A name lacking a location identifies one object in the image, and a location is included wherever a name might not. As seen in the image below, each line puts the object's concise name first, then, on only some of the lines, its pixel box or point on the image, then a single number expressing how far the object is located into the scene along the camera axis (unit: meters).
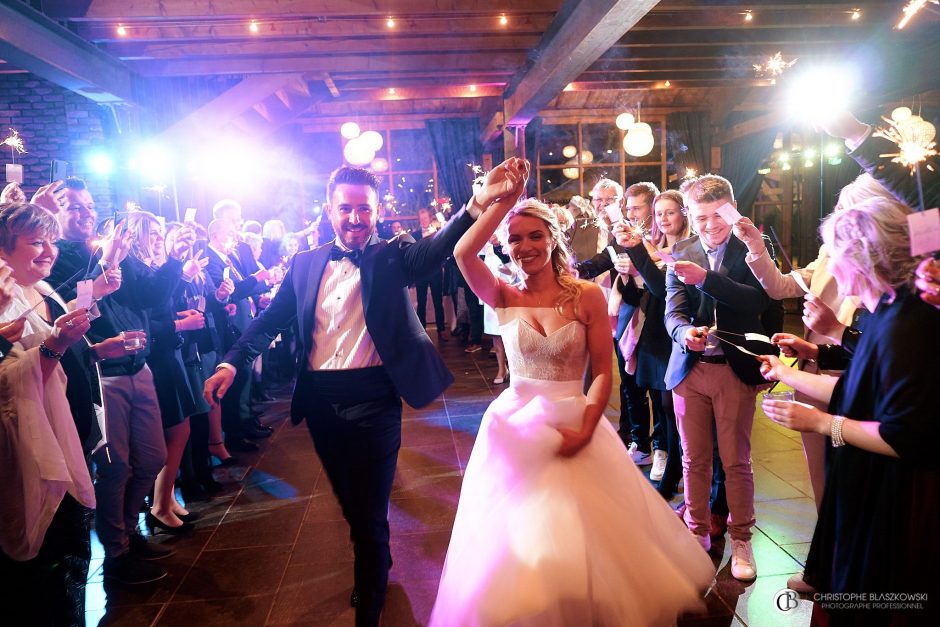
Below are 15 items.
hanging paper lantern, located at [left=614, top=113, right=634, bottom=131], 9.86
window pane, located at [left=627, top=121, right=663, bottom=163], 11.87
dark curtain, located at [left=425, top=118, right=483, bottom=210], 11.87
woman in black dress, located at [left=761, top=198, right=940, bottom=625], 1.40
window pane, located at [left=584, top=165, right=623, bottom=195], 11.77
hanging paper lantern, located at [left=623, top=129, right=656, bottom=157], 8.77
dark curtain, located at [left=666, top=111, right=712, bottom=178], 11.83
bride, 1.66
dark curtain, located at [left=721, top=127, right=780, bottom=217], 11.66
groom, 2.28
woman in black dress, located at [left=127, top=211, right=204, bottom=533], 3.28
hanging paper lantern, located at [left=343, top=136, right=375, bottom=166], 9.58
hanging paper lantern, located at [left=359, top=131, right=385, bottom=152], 9.73
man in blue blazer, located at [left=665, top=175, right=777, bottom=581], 2.56
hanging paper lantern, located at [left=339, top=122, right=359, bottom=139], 9.95
